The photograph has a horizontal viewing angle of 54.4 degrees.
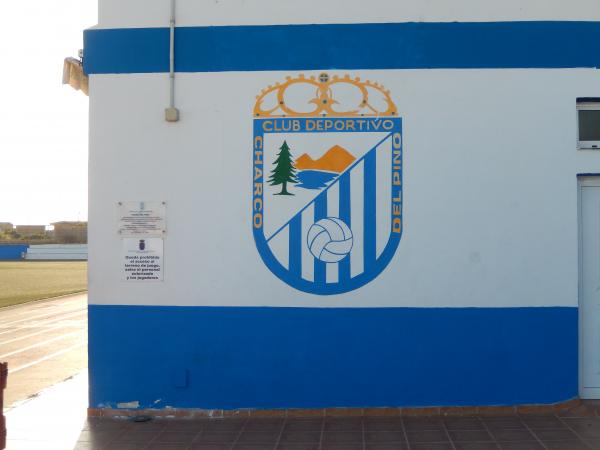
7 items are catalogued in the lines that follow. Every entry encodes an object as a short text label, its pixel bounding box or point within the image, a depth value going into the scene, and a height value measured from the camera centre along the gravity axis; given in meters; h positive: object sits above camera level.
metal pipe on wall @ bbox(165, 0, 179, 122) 6.46 +1.85
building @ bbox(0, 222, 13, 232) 88.26 +2.21
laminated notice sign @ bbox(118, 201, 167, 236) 6.49 +0.24
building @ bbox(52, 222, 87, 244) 72.94 +0.97
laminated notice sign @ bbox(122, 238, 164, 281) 6.49 -0.23
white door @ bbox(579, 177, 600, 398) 6.49 -0.68
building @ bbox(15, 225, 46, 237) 80.75 +1.41
